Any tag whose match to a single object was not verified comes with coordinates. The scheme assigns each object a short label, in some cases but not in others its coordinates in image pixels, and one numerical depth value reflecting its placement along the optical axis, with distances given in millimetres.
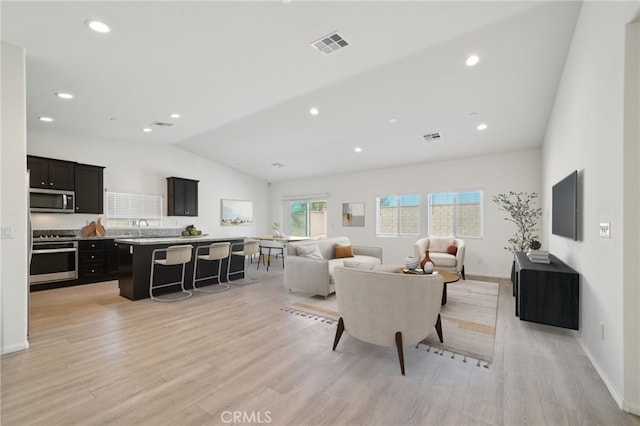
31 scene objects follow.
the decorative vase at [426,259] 4020
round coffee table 3746
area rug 2750
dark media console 2947
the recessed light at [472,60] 3427
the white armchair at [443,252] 5820
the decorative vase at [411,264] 3826
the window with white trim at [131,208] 6488
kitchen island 4416
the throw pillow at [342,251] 5516
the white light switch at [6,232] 2676
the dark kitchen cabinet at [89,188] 5750
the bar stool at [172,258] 4289
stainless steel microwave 5242
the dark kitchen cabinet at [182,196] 7398
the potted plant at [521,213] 5543
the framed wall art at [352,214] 8461
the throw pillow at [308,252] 4883
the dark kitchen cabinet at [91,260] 5543
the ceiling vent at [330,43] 2998
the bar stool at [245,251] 5652
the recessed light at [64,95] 4012
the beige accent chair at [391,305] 2297
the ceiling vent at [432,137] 5657
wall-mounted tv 2971
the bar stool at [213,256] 4969
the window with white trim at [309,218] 9500
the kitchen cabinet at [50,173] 5132
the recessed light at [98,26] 2596
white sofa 4422
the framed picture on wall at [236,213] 8922
